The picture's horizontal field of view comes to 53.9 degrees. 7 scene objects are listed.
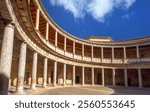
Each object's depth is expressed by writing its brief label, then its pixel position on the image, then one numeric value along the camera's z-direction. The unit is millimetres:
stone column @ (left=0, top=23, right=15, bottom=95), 7566
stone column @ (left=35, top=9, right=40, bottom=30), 16522
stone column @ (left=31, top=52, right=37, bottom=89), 15173
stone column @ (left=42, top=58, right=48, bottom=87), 18125
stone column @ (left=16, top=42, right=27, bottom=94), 11216
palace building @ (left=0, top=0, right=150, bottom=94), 8188
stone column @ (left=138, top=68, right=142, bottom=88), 26450
